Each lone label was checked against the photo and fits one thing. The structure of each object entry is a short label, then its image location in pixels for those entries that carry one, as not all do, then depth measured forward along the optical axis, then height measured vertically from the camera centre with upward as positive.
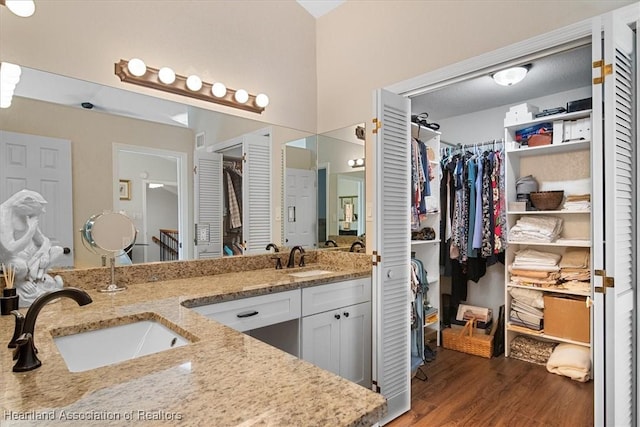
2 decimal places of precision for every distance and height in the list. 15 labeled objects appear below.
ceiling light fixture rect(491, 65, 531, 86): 2.59 +1.02
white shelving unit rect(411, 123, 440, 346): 3.22 -0.37
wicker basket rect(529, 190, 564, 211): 2.94 +0.10
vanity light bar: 1.88 +0.75
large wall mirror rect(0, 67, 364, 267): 1.66 +0.38
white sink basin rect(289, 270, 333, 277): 2.30 -0.42
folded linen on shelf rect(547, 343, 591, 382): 2.66 -1.18
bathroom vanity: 0.60 -0.35
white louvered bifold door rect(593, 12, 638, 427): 1.42 -0.06
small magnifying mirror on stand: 1.75 -0.12
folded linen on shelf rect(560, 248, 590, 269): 2.86 -0.39
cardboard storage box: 2.78 -0.86
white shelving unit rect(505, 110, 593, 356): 2.86 +0.31
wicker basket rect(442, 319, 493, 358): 3.13 -1.19
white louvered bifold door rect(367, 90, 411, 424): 2.11 -0.25
